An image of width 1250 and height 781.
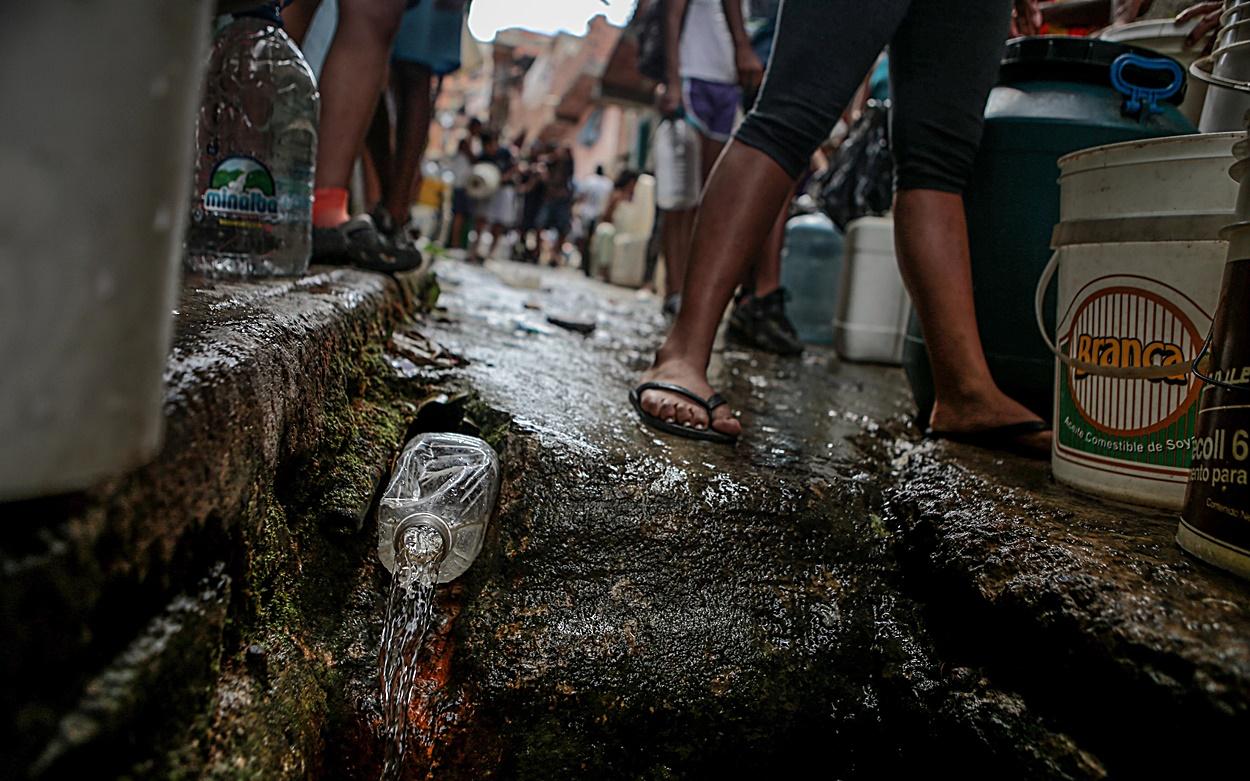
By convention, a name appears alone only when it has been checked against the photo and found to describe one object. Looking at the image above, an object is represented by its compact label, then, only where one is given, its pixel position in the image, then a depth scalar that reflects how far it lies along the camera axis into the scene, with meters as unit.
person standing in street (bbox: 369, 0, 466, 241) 2.89
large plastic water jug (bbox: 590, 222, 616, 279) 10.95
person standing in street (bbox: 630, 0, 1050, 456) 1.54
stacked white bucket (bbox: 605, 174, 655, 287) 9.50
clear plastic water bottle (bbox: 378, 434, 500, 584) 1.14
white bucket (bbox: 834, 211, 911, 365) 3.25
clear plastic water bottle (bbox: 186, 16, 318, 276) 1.58
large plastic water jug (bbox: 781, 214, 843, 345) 4.04
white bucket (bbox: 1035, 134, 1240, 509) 1.10
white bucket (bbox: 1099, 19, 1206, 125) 1.85
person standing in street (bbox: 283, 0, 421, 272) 2.00
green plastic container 1.67
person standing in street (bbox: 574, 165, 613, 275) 13.35
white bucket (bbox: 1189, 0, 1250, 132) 1.07
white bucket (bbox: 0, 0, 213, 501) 0.41
